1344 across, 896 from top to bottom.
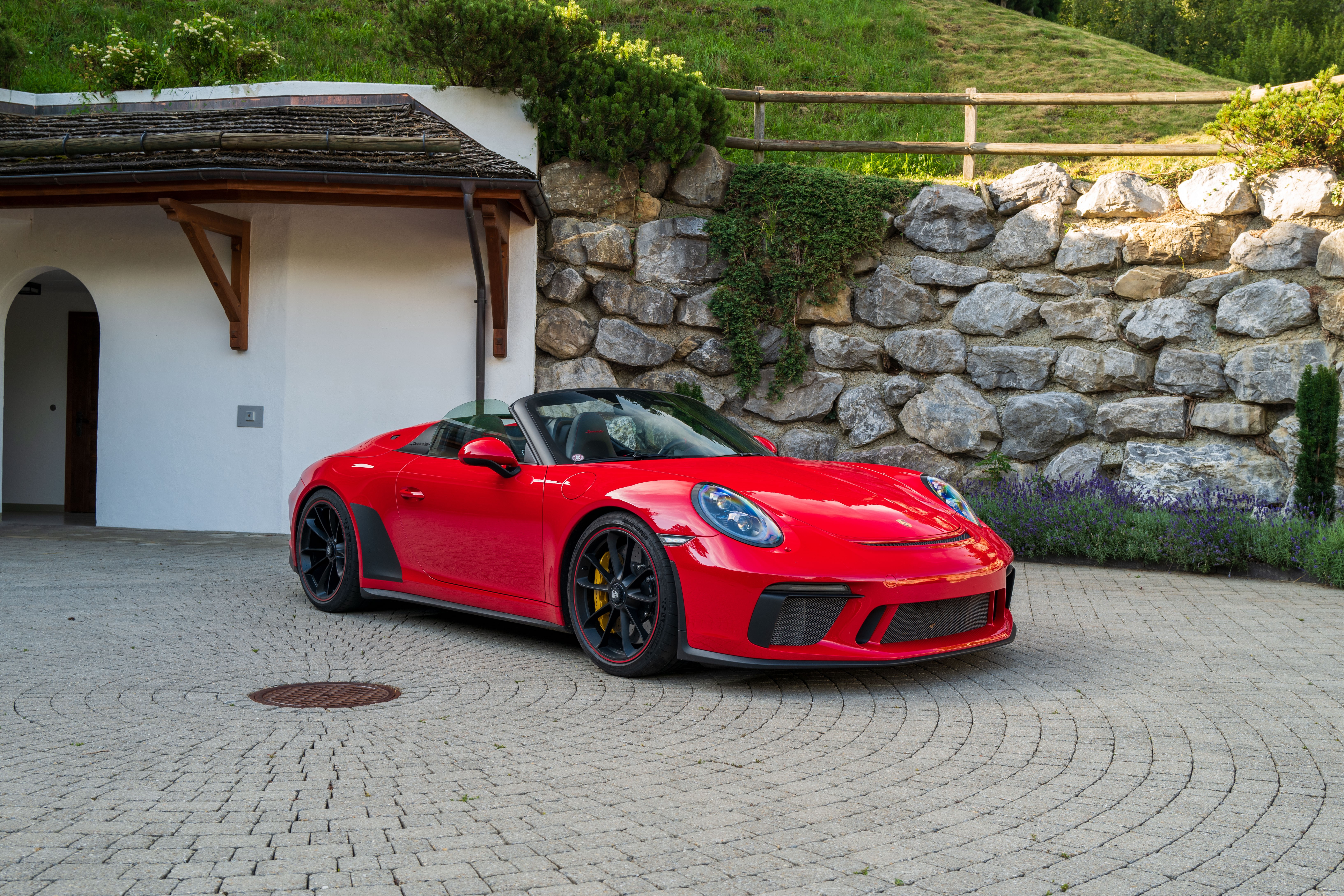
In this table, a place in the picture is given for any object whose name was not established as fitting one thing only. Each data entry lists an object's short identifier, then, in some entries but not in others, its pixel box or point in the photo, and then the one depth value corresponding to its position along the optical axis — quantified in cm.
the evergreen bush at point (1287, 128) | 1017
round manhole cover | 416
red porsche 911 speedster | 417
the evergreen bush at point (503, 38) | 1048
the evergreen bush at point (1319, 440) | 866
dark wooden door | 1378
